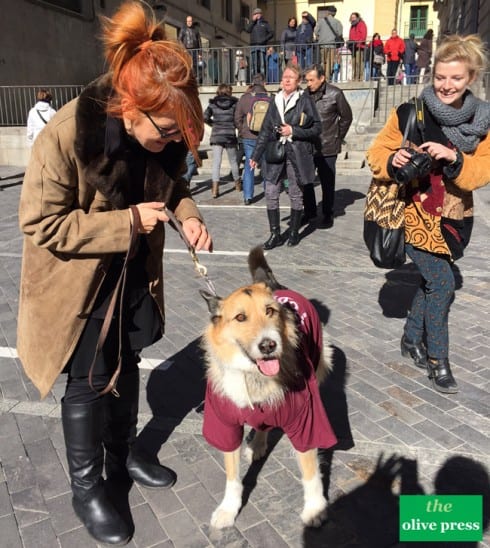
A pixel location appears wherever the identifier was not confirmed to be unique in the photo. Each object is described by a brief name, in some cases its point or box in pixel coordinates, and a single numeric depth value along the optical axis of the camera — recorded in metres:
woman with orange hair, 2.05
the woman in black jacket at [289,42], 19.92
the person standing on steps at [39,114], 12.66
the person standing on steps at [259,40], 20.89
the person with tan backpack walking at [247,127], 10.66
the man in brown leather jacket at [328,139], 9.07
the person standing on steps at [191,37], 19.03
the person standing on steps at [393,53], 21.62
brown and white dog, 2.53
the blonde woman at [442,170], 3.31
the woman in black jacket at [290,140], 7.54
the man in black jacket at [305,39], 19.98
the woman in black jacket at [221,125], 11.80
